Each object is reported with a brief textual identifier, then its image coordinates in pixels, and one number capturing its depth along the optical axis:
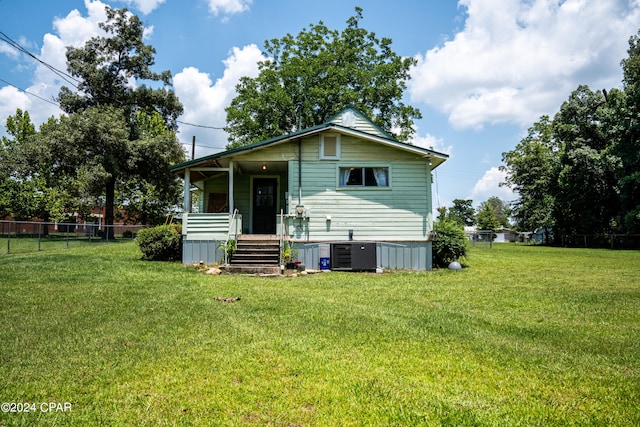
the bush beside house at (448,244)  13.68
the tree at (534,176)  35.72
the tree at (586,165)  28.70
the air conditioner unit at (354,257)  12.71
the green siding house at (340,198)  13.39
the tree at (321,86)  28.91
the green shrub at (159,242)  13.90
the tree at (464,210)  90.75
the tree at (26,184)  33.06
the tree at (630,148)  23.75
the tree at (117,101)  26.28
